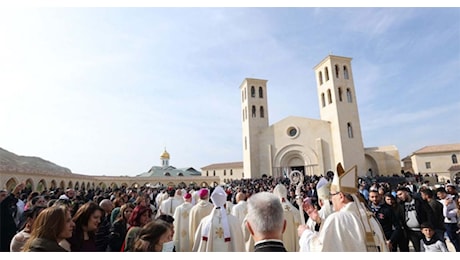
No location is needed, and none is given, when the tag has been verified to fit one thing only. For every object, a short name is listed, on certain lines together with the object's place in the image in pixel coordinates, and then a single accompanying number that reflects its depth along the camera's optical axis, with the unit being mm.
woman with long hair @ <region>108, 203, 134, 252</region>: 3783
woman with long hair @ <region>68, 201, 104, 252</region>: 2809
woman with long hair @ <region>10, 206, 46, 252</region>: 3031
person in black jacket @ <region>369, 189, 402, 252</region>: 5023
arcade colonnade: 21858
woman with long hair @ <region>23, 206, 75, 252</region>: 2123
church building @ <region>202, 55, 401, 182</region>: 28516
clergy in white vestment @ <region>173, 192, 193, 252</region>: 5391
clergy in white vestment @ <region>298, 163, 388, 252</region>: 2271
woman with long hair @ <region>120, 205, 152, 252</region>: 3381
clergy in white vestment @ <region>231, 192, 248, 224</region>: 5902
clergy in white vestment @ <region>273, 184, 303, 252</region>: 4816
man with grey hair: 1673
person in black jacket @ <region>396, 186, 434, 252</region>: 4699
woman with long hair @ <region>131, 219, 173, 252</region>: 2207
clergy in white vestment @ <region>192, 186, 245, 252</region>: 3863
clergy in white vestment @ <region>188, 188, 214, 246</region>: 5109
